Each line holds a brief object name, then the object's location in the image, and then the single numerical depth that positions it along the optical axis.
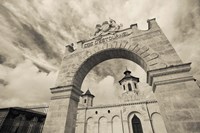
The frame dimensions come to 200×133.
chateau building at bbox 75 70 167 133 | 21.53
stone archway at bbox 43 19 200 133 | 4.08
